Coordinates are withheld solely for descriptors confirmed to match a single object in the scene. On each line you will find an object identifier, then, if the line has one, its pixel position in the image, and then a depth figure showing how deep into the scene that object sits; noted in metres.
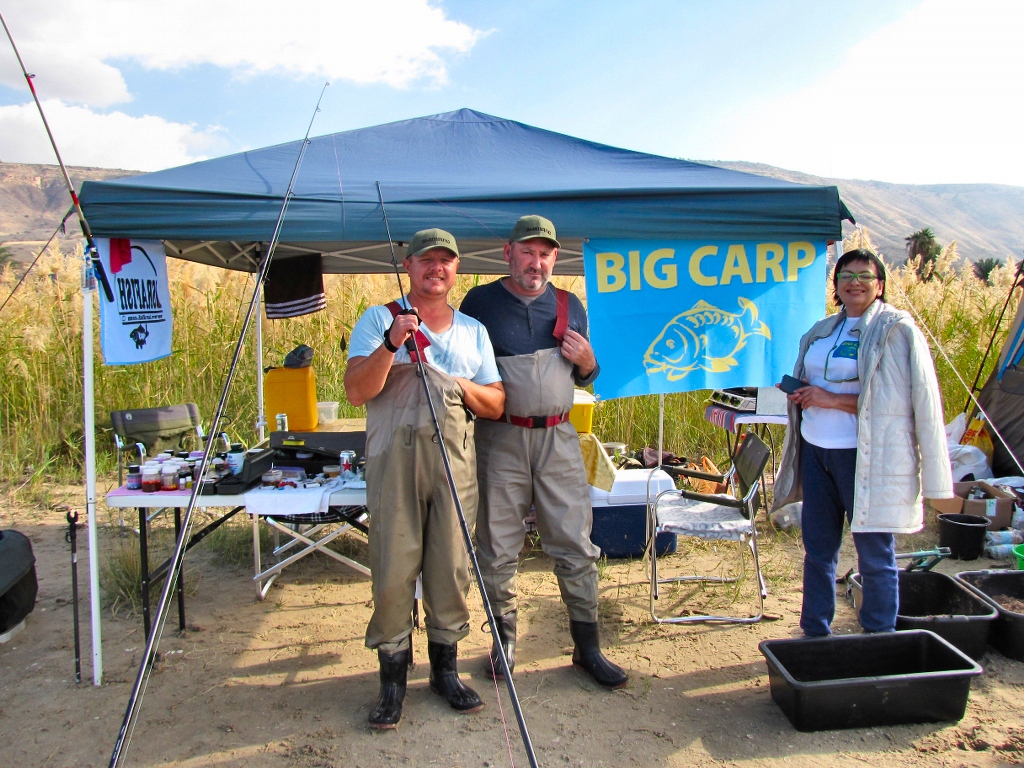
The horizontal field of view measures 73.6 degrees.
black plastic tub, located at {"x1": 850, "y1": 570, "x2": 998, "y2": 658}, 3.15
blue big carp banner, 3.69
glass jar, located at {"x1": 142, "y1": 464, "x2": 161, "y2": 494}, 3.22
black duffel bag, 3.55
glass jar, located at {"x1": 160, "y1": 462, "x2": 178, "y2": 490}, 3.23
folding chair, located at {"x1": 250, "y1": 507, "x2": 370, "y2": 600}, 3.68
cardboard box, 5.00
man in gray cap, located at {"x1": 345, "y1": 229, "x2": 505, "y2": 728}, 2.65
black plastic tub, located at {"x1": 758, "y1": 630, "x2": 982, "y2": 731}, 2.68
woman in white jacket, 2.80
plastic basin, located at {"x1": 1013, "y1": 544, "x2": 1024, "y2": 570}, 4.31
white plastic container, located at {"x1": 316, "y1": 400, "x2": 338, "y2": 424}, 5.12
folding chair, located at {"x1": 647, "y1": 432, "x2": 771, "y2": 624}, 3.62
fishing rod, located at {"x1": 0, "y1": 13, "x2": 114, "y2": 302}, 2.32
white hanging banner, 3.21
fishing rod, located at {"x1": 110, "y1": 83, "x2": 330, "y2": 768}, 1.39
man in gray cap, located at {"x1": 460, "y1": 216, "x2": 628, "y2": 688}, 2.96
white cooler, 4.55
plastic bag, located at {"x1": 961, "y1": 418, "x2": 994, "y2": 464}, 6.09
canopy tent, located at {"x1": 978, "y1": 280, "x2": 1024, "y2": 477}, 5.91
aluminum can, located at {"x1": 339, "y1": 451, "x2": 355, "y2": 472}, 3.48
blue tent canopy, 3.12
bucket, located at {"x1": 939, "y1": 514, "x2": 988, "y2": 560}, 4.75
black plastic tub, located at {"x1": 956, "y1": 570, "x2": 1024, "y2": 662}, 3.34
